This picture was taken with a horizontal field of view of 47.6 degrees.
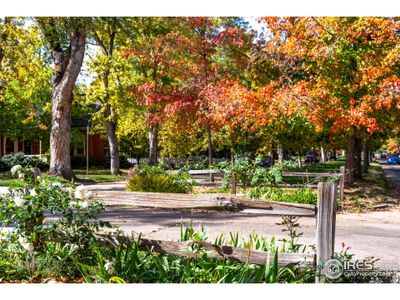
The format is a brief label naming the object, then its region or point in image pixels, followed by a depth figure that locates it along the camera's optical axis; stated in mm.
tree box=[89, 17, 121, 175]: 21000
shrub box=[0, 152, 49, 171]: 23656
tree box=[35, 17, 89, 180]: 15281
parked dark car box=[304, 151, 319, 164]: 40438
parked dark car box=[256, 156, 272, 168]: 31719
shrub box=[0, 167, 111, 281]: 4238
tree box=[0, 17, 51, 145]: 14703
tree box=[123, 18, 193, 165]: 15719
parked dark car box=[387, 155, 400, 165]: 57750
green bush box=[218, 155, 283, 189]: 11172
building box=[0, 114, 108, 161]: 31031
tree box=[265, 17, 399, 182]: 10797
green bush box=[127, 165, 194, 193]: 11336
